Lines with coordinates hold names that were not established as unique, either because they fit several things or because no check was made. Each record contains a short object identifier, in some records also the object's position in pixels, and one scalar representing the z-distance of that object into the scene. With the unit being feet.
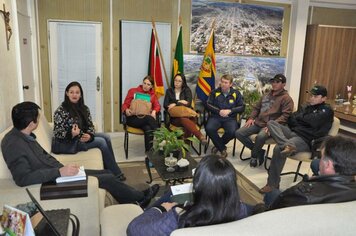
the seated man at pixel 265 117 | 12.43
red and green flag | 15.55
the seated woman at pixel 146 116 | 13.10
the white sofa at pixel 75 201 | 6.29
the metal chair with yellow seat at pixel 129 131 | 13.24
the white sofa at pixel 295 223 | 3.90
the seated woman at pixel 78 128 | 10.00
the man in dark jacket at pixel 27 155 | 6.59
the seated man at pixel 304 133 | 10.50
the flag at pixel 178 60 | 15.84
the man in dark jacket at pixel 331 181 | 5.03
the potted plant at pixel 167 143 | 9.63
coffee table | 8.77
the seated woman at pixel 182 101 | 13.57
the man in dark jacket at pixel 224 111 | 13.62
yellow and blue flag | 16.07
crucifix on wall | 8.66
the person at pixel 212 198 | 4.14
